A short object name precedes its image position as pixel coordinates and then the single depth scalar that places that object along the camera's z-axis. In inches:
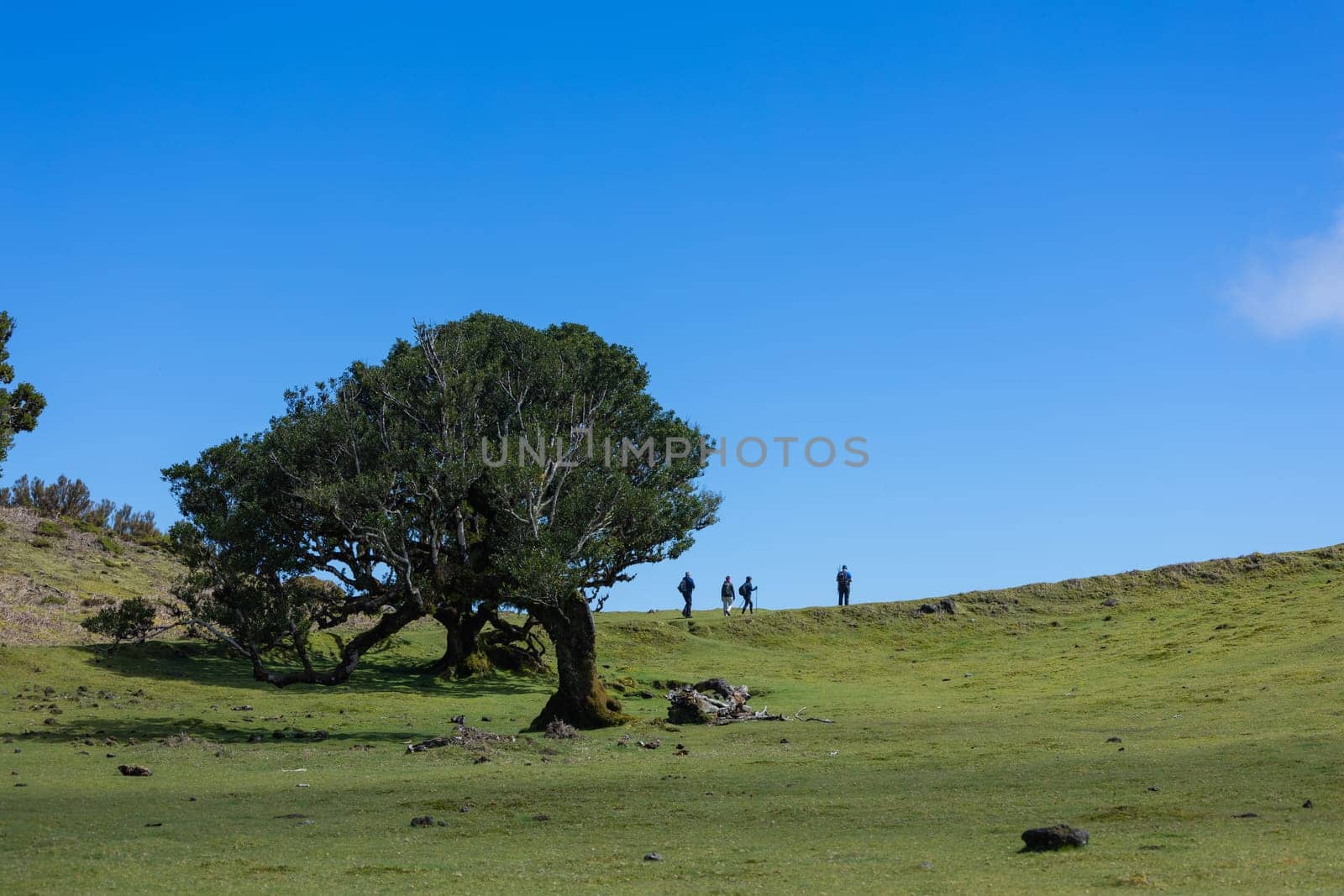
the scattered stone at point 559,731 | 1259.8
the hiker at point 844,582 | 2650.1
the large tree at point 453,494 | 1425.9
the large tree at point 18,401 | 1923.0
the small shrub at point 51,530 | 2573.8
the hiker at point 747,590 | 2615.7
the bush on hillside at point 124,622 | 1503.4
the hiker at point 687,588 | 2539.4
